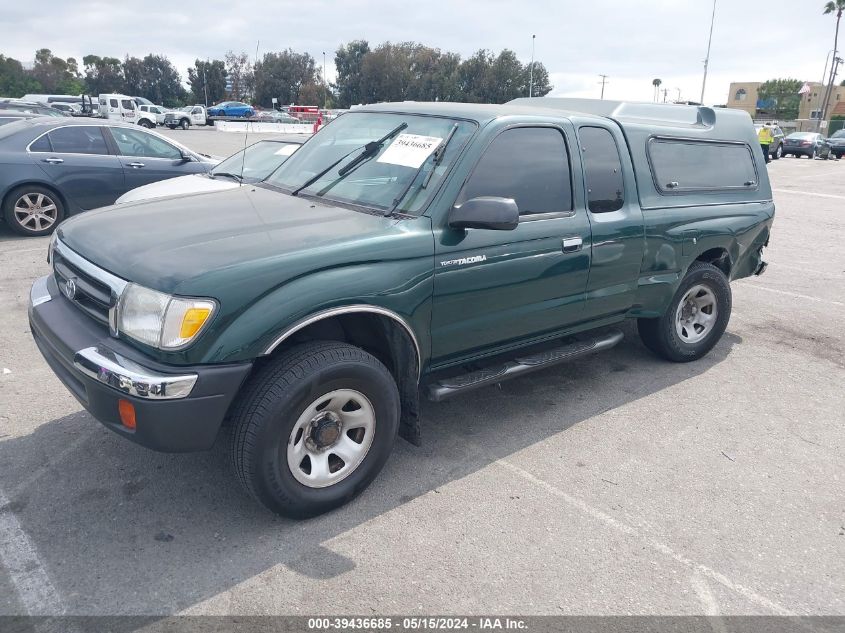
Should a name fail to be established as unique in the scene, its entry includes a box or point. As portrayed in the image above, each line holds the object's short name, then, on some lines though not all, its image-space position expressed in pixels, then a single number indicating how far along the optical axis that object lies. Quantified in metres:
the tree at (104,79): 86.19
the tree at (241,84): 67.71
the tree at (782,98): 84.31
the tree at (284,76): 80.62
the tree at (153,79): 86.25
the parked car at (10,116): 12.94
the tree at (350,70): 86.81
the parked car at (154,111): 39.90
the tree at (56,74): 85.69
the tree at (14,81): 79.56
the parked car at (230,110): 52.69
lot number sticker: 3.67
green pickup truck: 2.78
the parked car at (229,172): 7.07
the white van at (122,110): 36.47
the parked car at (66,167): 8.64
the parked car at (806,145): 30.77
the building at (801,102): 81.81
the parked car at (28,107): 20.22
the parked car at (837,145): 31.23
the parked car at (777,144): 30.43
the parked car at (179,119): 40.09
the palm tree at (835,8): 70.38
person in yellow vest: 24.81
